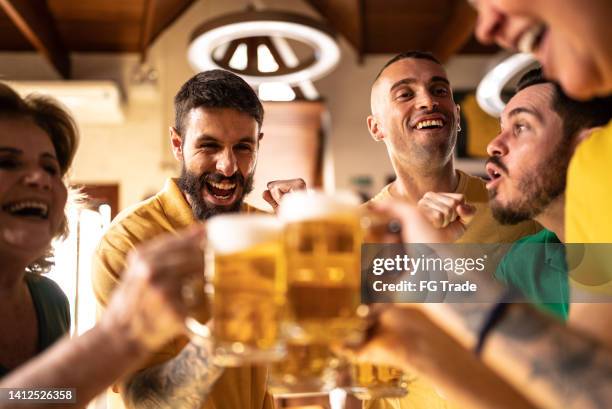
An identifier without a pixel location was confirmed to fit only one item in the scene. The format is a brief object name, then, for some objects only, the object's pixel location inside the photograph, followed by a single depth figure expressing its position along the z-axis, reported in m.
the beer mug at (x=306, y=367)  0.69
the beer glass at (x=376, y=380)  0.83
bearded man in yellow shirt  1.04
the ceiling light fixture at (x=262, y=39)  1.78
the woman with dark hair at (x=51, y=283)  0.57
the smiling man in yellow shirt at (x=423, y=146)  1.10
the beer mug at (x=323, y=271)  0.62
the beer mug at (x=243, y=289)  0.61
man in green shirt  0.99
